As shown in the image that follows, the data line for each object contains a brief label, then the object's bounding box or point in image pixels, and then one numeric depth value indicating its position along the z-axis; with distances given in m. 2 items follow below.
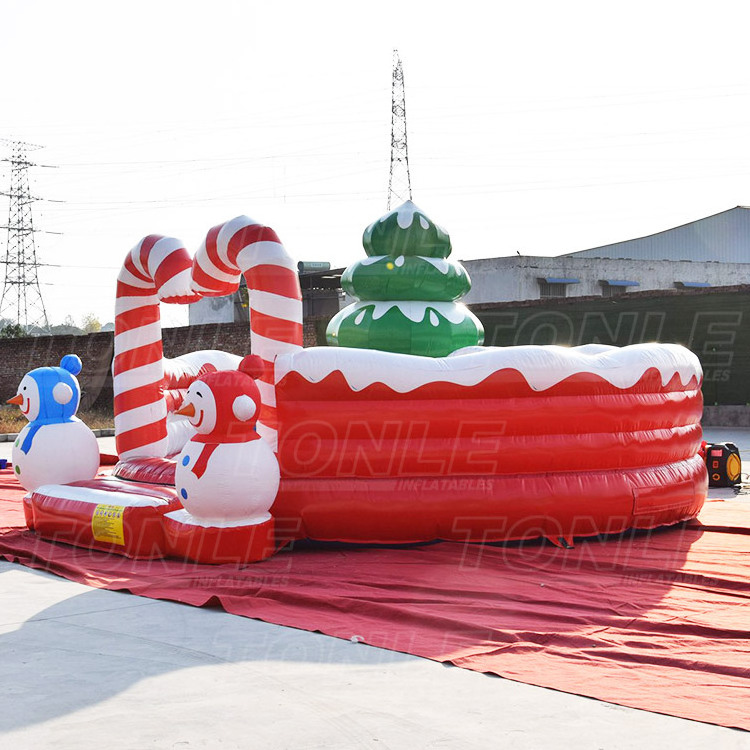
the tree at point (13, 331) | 29.52
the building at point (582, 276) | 22.38
